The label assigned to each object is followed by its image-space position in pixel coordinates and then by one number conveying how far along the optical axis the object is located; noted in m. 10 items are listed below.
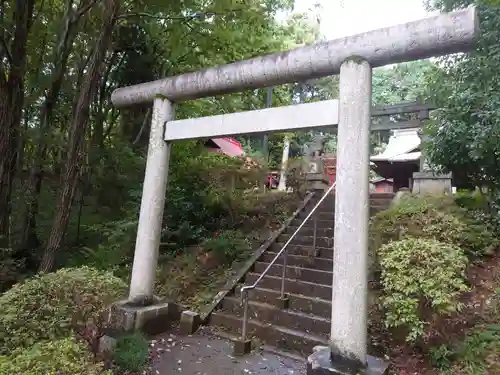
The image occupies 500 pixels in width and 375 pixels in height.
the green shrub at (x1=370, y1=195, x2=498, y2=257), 4.76
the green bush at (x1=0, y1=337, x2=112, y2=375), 2.62
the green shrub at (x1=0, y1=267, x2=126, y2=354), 3.18
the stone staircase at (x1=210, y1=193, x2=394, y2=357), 4.32
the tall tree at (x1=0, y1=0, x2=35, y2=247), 5.74
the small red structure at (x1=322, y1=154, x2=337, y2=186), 11.93
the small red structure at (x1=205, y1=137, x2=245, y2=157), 18.02
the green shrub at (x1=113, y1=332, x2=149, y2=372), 3.62
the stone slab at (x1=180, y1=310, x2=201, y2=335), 4.76
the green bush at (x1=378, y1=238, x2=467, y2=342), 3.46
